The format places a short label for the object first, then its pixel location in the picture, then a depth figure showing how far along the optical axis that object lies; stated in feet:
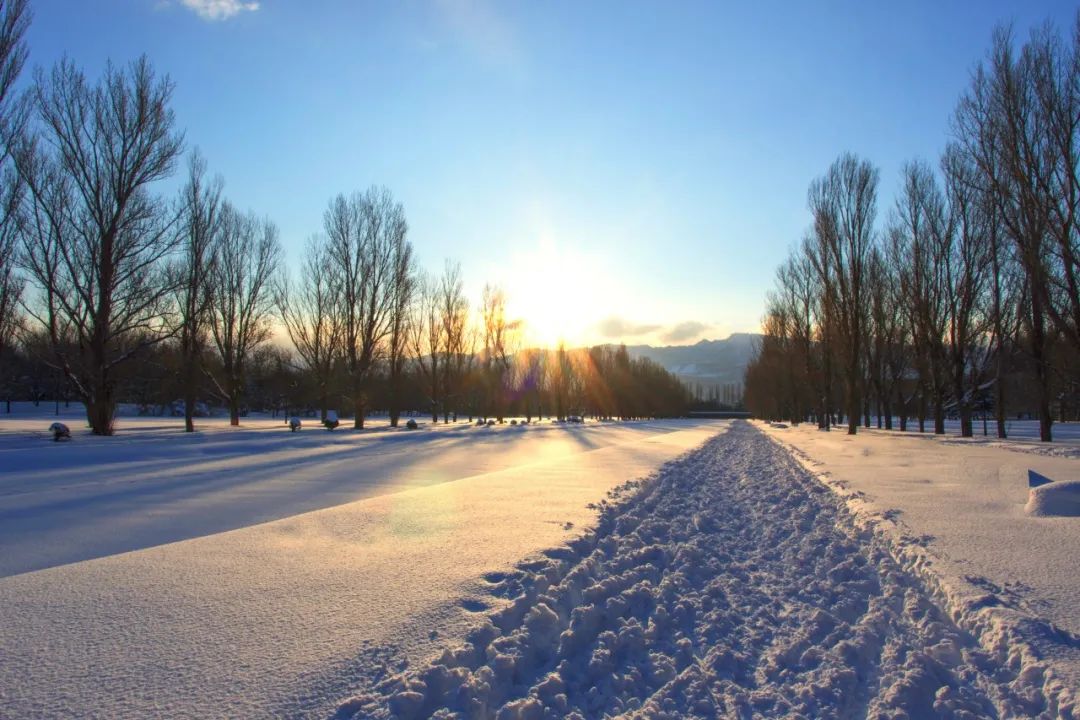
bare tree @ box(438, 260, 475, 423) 151.94
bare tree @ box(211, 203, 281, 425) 116.26
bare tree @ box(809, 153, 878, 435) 100.53
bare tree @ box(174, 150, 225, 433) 90.02
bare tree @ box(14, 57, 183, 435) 70.28
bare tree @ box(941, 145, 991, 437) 80.02
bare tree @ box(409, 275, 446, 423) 146.00
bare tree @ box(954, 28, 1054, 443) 54.29
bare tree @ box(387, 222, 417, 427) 120.88
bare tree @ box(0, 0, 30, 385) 58.13
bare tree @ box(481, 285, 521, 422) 169.07
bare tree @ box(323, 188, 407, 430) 116.98
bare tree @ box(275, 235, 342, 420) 123.54
